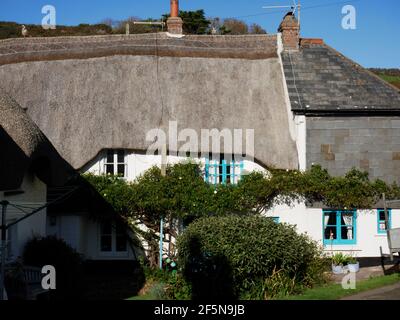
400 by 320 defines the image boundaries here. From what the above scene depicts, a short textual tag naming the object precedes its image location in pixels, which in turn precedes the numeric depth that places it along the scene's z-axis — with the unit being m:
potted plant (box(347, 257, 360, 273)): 18.38
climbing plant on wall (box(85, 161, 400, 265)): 19.66
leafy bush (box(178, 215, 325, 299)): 14.91
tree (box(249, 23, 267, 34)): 65.12
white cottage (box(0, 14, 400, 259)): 20.41
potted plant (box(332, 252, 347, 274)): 18.39
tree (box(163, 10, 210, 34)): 52.47
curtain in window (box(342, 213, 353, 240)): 20.44
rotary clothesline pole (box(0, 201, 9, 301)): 10.35
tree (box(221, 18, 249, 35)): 62.04
